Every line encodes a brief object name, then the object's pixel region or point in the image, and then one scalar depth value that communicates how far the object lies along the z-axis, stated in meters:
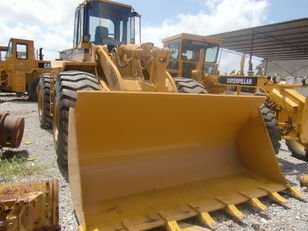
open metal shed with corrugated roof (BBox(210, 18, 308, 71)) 14.62
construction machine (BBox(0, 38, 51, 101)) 12.75
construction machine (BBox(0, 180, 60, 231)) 2.00
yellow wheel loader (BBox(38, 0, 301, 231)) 2.56
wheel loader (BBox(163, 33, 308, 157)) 4.36
